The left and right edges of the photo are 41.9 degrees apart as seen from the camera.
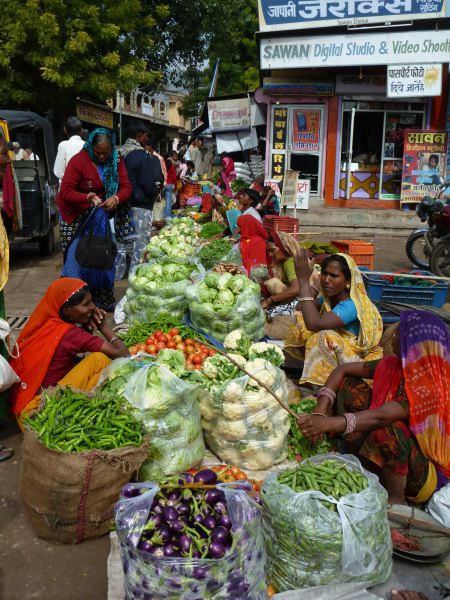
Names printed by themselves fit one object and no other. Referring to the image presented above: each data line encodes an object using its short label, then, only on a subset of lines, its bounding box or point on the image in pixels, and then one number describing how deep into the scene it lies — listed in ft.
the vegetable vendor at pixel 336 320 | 13.06
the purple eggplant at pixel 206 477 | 8.30
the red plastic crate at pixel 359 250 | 21.97
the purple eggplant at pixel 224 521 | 7.29
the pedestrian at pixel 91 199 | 19.48
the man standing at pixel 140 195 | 24.86
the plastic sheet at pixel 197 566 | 6.75
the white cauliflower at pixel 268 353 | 12.90
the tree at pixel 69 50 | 50.34
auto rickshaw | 30.04
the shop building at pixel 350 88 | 43.98
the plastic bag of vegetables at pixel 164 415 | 9.76
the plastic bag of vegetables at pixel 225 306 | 15.23
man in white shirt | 25.63
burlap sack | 8.66
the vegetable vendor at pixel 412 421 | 9.46
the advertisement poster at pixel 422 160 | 46.90
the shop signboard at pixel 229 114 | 62.69
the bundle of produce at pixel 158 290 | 16.70
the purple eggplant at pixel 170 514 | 7.27
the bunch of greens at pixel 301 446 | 11.39
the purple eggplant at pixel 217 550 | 6.84
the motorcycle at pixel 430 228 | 29.90
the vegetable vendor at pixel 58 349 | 11.48
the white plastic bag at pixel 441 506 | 9.62
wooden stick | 9.91
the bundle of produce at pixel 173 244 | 22.31
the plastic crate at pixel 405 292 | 18.03
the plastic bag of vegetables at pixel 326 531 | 7.63
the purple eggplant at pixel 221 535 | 7.01
